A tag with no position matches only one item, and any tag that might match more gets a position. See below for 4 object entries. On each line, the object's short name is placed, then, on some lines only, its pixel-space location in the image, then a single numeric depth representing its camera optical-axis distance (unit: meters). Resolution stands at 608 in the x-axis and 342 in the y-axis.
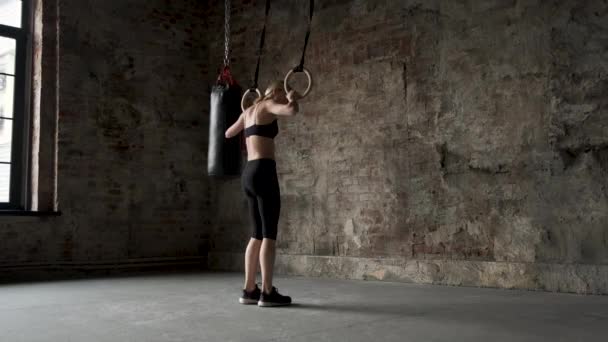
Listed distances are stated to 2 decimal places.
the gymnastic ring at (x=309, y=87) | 4.27
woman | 4.28
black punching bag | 5.17
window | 6.43
